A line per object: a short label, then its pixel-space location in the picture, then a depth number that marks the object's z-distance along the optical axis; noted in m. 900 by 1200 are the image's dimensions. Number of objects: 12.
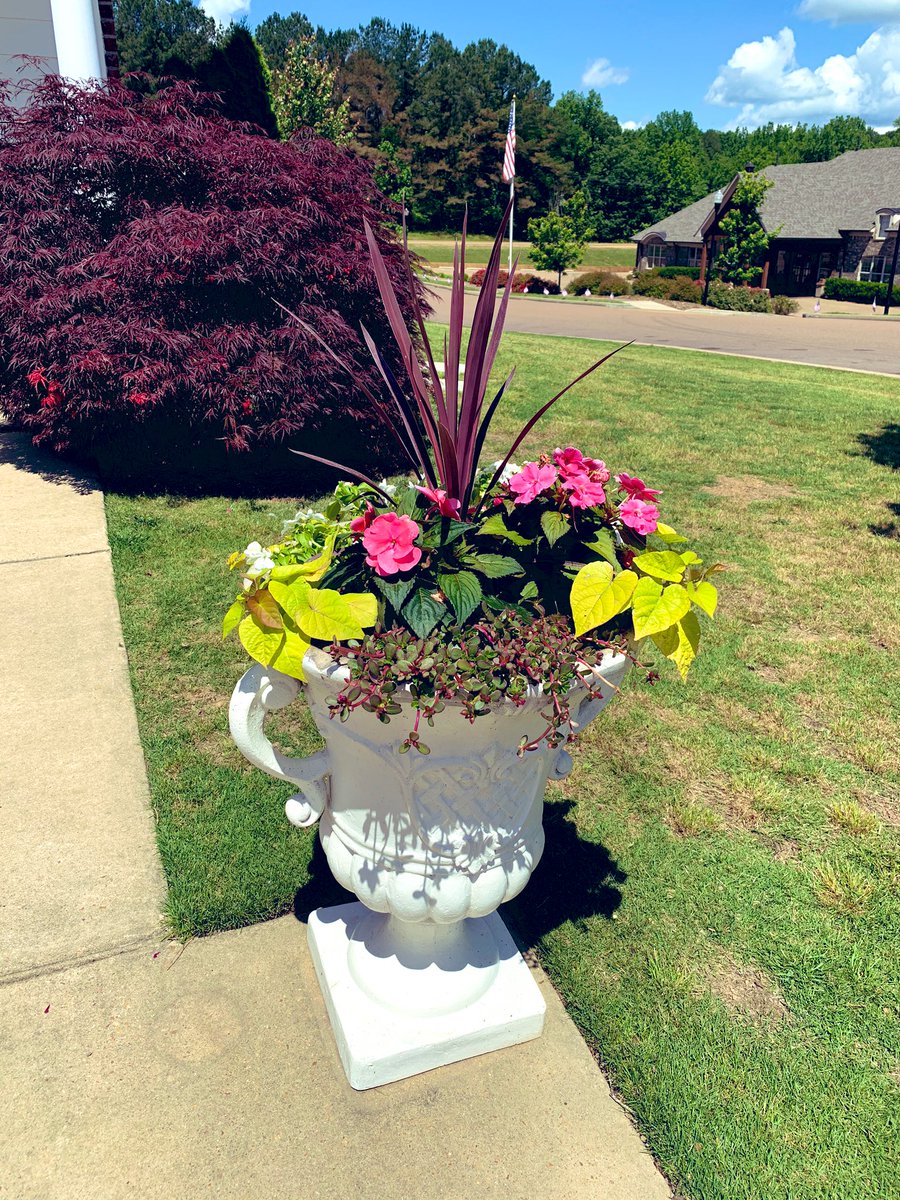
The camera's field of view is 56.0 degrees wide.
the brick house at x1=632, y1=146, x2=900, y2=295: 36.69
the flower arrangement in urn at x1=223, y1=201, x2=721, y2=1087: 1.70
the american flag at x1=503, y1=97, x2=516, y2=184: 15.31
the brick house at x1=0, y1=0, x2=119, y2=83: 7.48
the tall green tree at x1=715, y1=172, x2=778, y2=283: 32.72
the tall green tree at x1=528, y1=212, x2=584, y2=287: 34.31
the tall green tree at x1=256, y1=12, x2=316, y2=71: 71.06
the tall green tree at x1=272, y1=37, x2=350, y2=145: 31.33
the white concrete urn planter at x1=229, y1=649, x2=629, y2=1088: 1.84
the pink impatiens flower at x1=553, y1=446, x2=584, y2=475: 1.85
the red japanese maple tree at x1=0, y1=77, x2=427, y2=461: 5.95
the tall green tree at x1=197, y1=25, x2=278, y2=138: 14.64
